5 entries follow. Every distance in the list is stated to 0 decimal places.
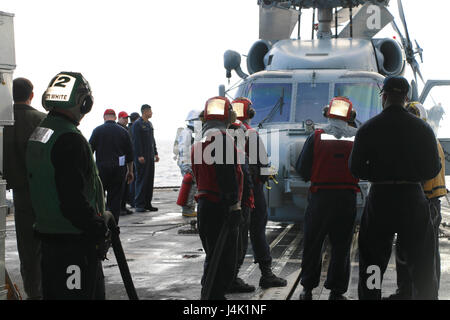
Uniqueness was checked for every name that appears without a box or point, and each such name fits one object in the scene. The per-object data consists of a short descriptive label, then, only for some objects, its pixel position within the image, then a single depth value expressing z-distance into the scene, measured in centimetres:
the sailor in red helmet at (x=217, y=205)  1044
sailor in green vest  752
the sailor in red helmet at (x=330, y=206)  1159
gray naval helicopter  1734
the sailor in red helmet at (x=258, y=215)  1320
